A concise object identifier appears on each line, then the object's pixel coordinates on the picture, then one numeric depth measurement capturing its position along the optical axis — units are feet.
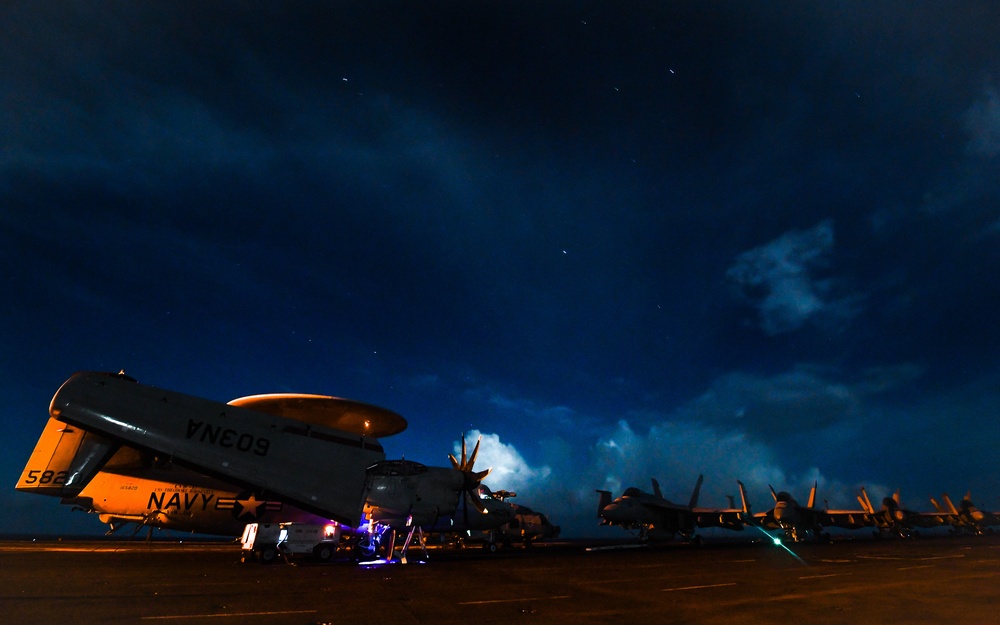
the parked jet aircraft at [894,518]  193.26
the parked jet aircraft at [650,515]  123.95
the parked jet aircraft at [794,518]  155.74
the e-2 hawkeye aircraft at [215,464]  63.36
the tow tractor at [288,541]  61.31
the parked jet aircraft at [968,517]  248.87
